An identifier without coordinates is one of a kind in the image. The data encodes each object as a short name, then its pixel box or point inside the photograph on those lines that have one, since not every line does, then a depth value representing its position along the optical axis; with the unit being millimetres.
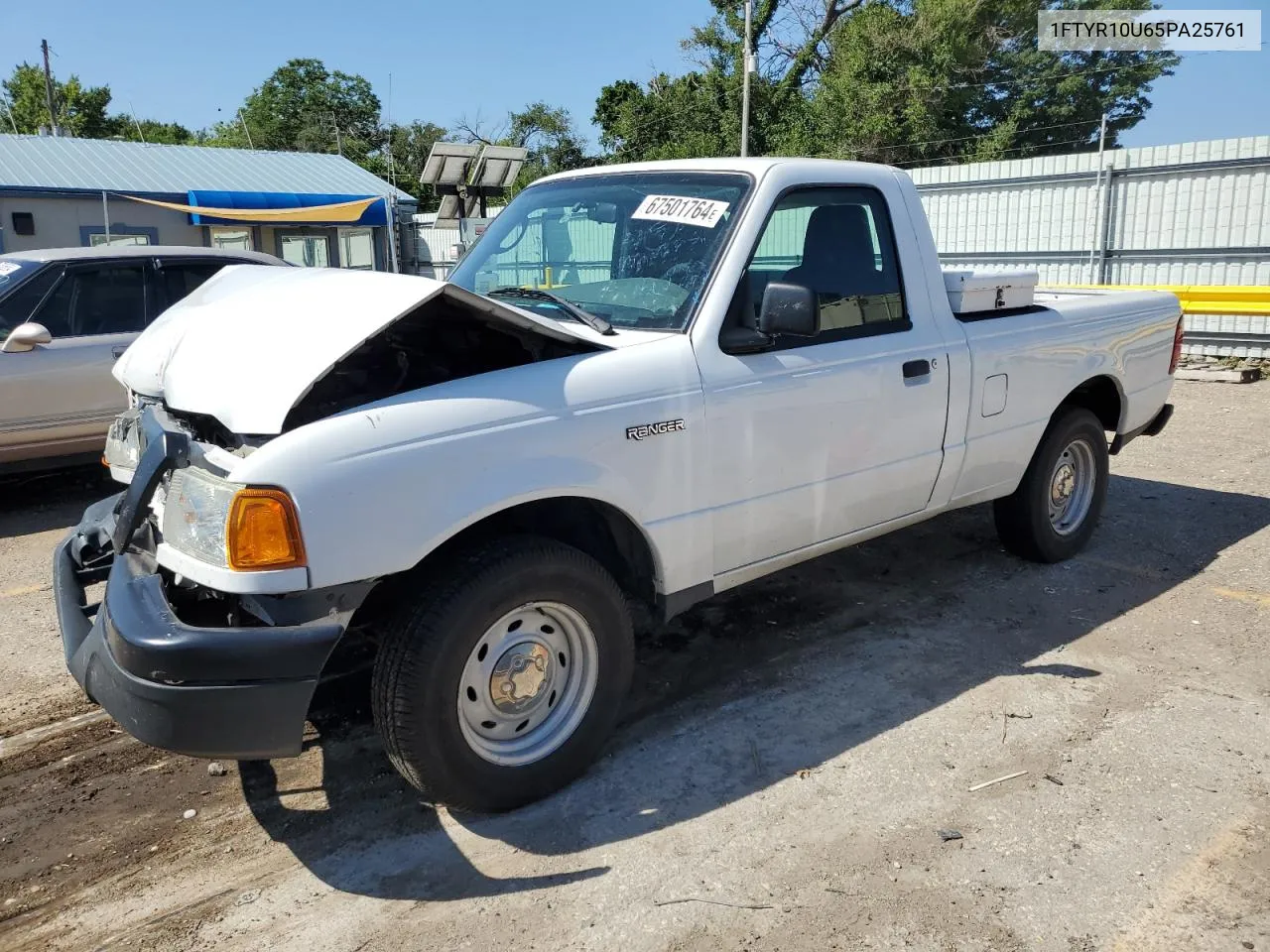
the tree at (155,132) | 60941
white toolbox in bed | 4527
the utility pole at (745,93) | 26906
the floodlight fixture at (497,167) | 14305
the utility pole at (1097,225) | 14531
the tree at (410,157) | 43375
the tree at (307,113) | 61188
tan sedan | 6680
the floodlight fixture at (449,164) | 14408
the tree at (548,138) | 51969
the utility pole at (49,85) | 48322
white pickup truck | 2635
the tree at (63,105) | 55438
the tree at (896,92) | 36344
